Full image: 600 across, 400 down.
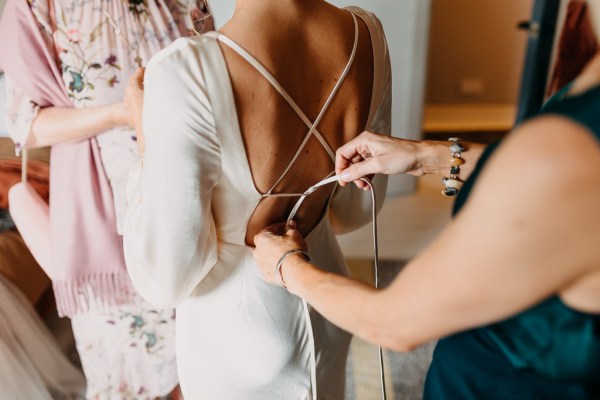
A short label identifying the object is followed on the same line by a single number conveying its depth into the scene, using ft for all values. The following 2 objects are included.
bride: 2.14
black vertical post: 7.82
